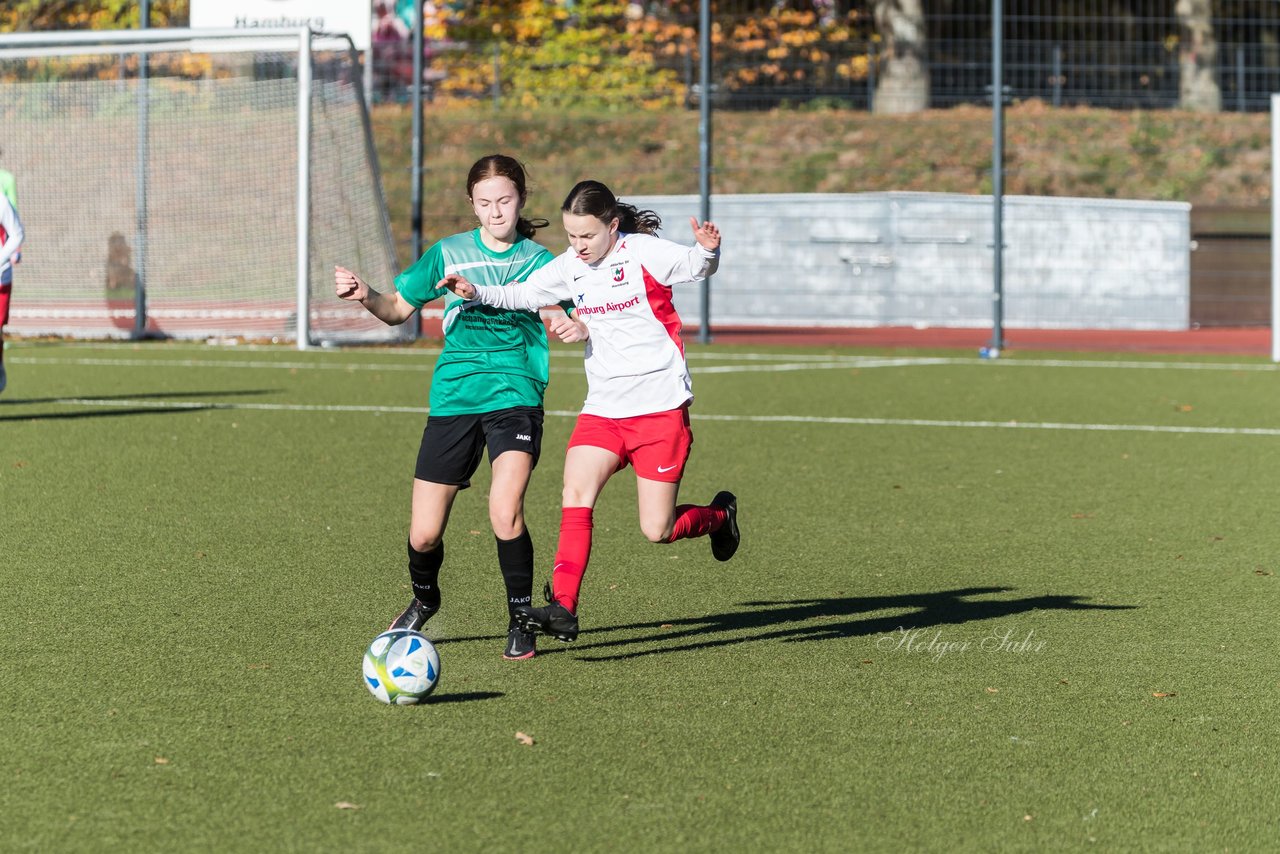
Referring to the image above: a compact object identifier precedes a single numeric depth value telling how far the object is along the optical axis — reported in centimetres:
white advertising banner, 4194
